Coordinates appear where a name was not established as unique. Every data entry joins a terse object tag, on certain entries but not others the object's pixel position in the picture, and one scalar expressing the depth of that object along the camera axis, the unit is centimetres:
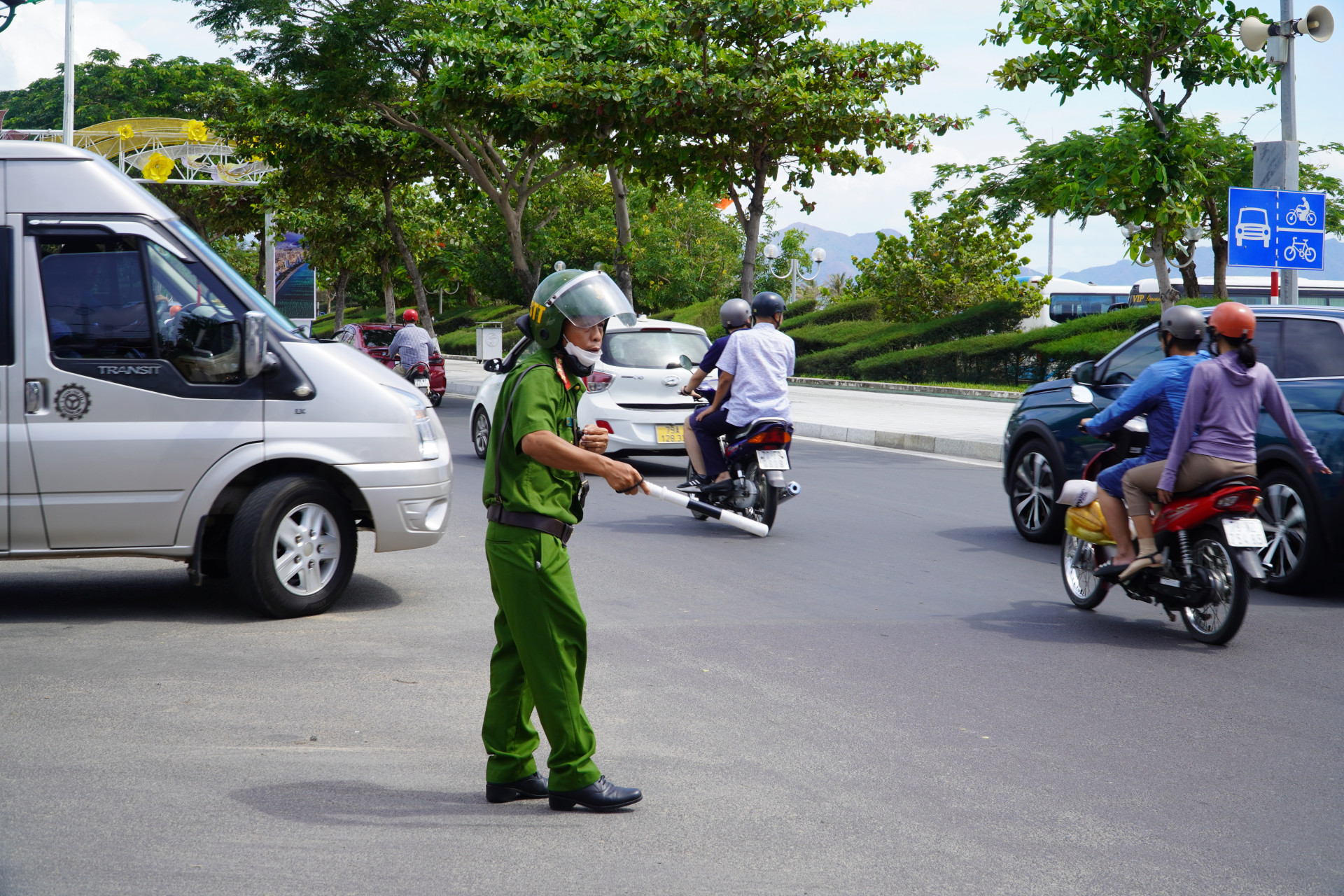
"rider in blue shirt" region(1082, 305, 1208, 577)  662
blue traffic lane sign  1307
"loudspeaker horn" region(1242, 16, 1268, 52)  1348
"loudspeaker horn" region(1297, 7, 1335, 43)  1354
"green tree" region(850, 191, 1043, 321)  3678
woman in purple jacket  628
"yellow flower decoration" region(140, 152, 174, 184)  4288
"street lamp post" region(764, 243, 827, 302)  4625
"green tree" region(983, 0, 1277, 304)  1603
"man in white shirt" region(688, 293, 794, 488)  955
